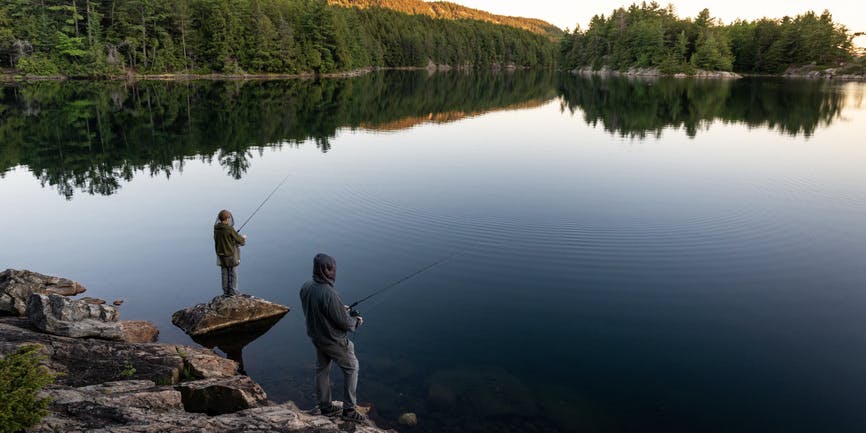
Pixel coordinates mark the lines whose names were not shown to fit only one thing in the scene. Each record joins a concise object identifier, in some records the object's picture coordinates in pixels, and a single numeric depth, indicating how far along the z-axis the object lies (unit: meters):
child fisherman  13.45
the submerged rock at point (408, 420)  10.11
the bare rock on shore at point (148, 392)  7.37
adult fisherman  8.34
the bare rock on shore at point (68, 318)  11.45
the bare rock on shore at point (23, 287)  13.48
